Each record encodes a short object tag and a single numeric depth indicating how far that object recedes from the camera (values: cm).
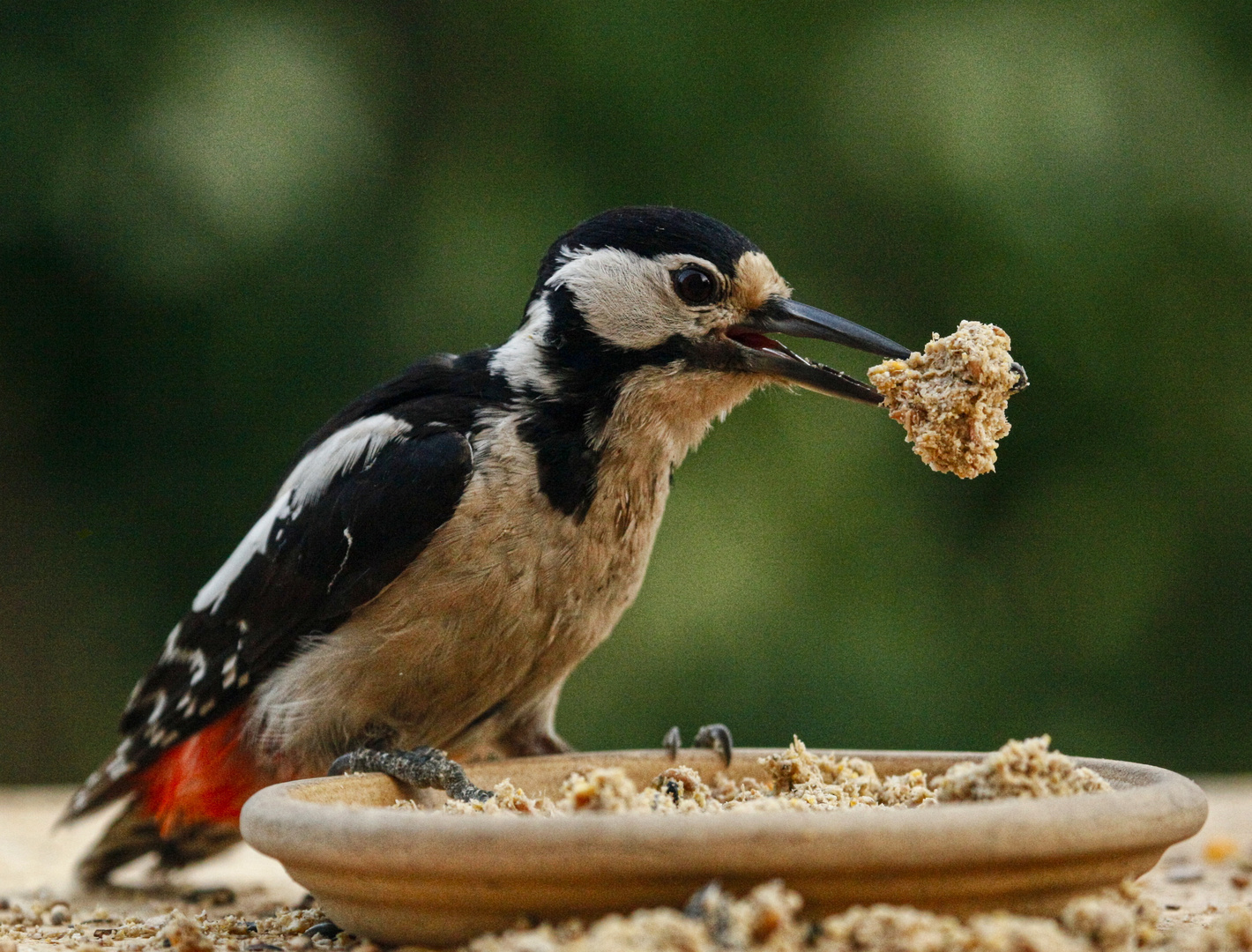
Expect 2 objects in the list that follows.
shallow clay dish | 301
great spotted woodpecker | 309
